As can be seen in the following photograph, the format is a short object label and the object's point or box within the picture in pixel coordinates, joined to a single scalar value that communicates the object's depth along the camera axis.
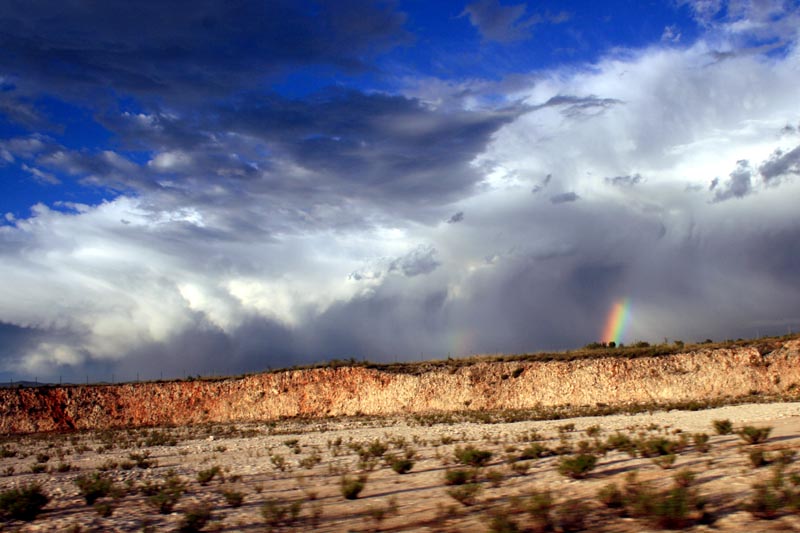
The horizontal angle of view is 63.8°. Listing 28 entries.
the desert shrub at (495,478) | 14.09
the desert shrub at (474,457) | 17.23
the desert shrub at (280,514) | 11.33
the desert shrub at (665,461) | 14.01
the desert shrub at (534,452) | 17.66
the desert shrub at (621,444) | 16.94
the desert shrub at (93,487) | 14.62
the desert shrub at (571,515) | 9.68
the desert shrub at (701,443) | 16.39
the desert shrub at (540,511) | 9.61
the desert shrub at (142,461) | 23.11
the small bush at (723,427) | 19.62
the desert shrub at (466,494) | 11.97
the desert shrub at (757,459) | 13.15
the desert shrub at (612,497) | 10.73
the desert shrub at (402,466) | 16.72
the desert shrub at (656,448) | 15.93
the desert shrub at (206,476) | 17.00
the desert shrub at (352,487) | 13.44
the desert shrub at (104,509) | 12.68
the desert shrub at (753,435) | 16.81
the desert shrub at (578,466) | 13.86
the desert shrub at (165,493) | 13.13
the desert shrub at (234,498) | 13.39
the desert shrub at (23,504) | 12.58
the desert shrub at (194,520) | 10.91
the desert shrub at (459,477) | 14.30
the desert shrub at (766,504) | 9.48
